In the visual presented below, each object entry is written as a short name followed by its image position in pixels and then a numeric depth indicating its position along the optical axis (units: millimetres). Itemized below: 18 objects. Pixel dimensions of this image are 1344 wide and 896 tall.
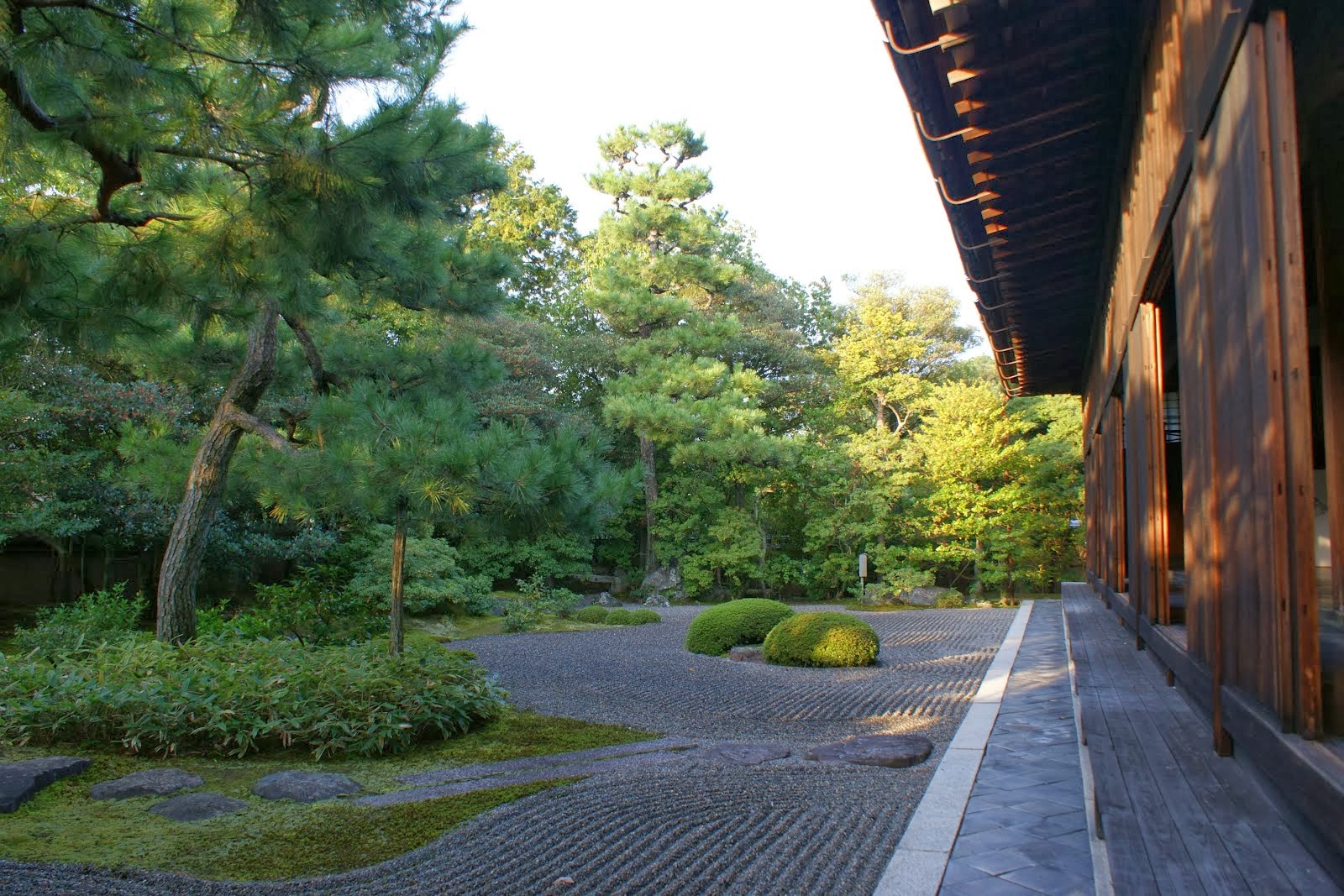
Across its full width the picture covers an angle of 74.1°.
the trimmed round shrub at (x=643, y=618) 15234
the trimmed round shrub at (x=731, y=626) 10533
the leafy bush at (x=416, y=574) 13305
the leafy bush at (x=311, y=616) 9625
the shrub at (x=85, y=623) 8578
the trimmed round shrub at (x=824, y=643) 9000
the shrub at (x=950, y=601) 18688
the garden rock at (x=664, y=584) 21594
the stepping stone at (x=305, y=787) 4246
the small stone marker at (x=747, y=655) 9837
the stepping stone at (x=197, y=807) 3886
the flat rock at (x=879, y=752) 4703
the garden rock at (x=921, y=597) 19000
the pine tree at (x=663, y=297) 19734
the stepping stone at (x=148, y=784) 4215
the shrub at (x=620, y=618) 15172
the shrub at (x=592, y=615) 15391
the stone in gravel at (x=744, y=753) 4801
